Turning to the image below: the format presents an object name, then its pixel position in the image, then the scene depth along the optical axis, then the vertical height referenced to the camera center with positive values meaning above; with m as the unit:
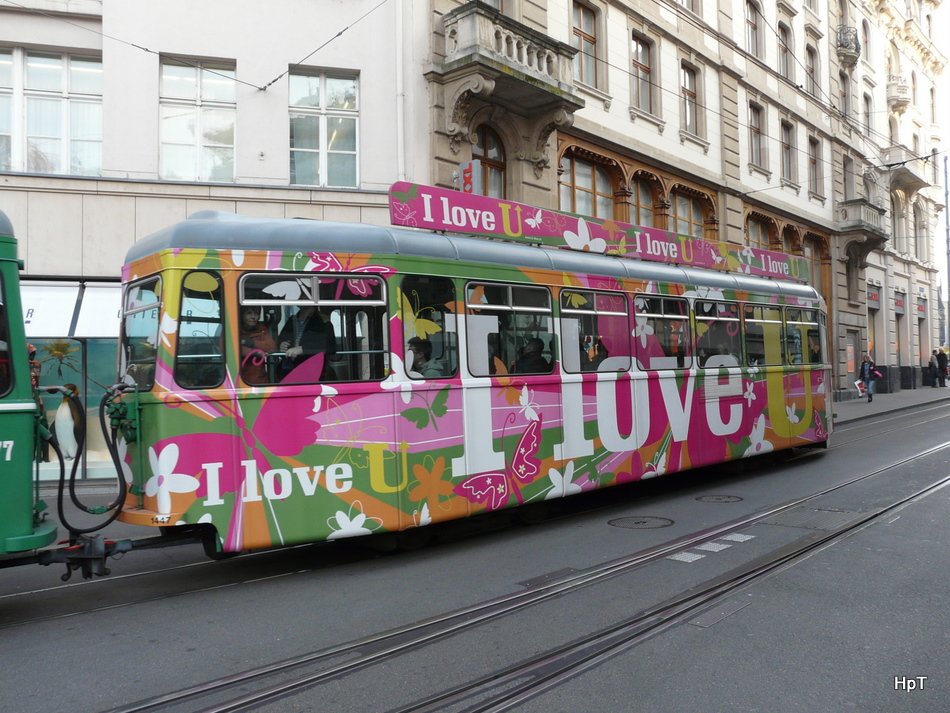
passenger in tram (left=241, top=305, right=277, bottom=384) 6.32 +0.20
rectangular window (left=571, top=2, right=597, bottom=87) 18.47 +7.82
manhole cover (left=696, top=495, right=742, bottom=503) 9.82 -1.73
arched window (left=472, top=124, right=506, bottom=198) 16.03 +4.35
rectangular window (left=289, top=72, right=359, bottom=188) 14.09 +4.39
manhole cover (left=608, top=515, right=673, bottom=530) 8.37 -1.74
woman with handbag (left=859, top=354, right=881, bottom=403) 27.91 -0.48
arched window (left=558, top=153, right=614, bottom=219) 18.17 +4.29
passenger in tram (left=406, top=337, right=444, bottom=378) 7.05 +0.07
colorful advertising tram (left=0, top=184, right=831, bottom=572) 6.15 -0.06
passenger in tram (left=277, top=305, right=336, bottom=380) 6.47 +0.27
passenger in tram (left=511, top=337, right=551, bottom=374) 7.98 +0.07
